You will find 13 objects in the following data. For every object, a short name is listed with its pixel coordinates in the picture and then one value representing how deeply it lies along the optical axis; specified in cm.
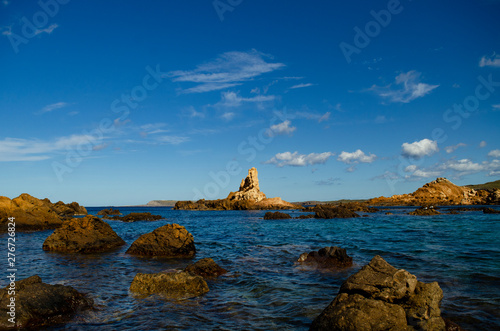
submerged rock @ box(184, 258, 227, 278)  1382
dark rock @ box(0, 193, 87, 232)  3575
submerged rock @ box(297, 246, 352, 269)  1570
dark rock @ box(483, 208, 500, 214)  5909
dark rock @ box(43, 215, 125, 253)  2080
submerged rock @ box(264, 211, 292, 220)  6581
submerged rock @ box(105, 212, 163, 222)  6144
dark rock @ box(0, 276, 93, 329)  782
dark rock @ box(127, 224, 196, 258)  1922
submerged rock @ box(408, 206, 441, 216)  6203
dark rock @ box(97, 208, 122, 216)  8014
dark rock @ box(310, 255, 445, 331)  702
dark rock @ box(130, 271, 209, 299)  1100
